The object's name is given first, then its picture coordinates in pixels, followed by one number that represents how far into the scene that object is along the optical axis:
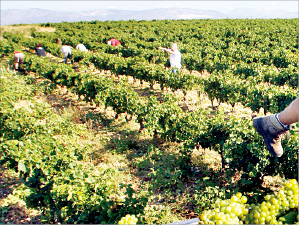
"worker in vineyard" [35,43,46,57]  17.96
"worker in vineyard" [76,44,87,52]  17.75
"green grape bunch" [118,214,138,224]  2.14
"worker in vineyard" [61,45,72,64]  16.41
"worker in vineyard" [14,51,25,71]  15.35
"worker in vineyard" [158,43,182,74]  10.86
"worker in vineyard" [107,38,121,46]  20.44
